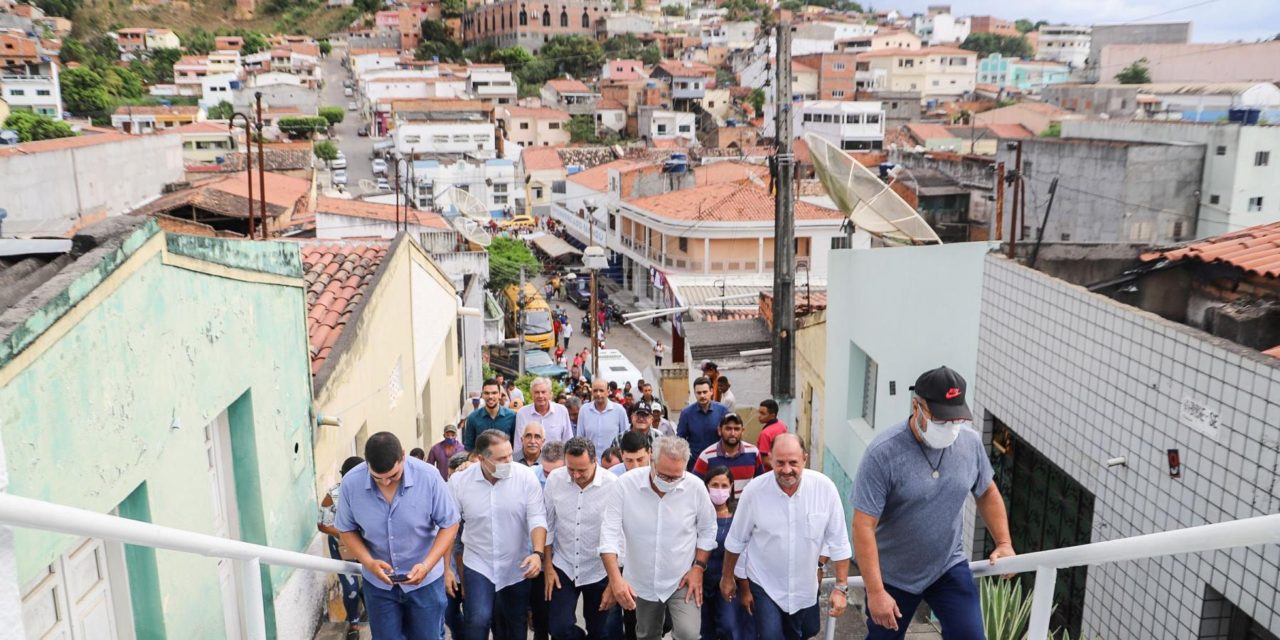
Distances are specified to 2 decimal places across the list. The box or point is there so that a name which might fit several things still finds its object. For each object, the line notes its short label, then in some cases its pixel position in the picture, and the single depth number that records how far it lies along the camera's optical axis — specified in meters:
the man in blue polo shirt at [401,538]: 4.86
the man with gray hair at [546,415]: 7.52
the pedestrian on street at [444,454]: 7.88
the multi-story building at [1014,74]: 122.19
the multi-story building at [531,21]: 122.62
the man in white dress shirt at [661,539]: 4.97
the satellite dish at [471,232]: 30.15
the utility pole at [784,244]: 14.98
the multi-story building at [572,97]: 90.19
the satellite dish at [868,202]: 10.11
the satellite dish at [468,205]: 36.74
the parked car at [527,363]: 26.17
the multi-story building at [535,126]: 80.88
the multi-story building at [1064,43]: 152.25
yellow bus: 32.09
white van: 25.48
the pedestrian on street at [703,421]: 8.03
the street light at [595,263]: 23.02
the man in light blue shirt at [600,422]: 8.19
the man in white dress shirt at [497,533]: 5.37
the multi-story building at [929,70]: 103.15
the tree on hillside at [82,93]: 81.06
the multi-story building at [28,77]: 72.62
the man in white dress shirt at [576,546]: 5.36
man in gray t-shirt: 4.16
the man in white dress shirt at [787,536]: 4.70
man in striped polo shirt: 6.62
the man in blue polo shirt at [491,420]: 7.93
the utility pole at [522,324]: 23.38
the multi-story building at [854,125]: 66.00
